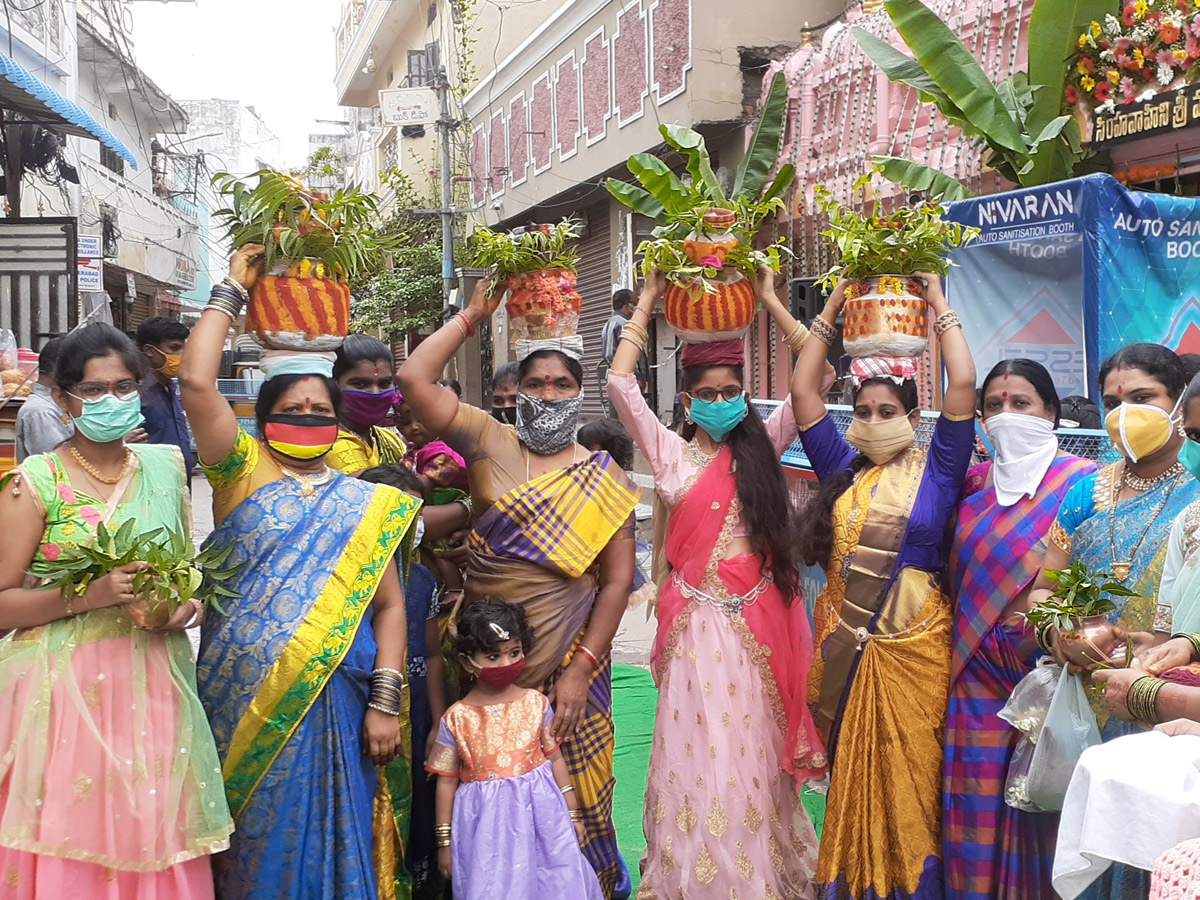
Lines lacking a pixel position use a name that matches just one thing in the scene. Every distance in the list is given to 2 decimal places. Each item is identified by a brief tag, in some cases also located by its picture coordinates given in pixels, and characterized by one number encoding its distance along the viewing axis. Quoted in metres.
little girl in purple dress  3.16
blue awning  9.43
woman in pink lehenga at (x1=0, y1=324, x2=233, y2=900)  2.77
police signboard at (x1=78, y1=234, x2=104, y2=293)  14.08
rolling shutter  17.19
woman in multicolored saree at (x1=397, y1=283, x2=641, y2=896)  3.54
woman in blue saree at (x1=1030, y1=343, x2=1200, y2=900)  2.96
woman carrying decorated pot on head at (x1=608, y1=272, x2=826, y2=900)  3.60
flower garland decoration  6.74
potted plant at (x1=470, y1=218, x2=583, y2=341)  3.71
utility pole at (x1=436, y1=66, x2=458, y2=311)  19.27
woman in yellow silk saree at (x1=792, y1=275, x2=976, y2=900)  3.40
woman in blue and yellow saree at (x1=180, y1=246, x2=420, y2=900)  3.03
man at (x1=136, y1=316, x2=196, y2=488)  6.18
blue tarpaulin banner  6.70
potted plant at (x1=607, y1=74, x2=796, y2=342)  3.66
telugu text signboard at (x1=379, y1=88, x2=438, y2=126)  19.34
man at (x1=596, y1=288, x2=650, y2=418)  10.78
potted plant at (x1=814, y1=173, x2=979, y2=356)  3.49
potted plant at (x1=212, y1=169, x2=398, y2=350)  3.23
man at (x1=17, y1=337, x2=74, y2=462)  5.05
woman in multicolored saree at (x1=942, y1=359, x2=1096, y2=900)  3.27
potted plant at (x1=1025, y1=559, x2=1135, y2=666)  2.68
